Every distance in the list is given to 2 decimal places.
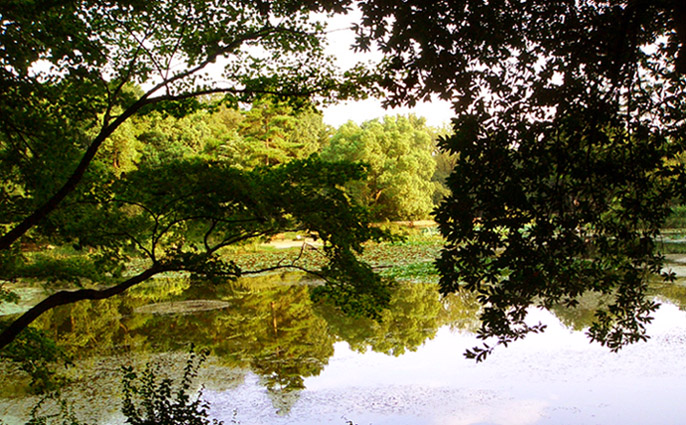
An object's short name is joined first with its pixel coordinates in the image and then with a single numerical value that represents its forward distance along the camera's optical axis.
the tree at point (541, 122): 4.22
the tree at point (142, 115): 4.62
